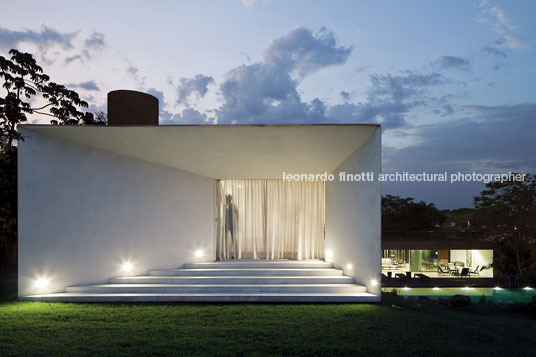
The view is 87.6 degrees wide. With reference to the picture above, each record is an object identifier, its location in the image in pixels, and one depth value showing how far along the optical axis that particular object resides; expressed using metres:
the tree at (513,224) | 15.50
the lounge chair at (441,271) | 15.74
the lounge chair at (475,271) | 15.65
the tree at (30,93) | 8.43
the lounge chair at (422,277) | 13.02
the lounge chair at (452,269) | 15.19
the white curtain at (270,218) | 9.61
